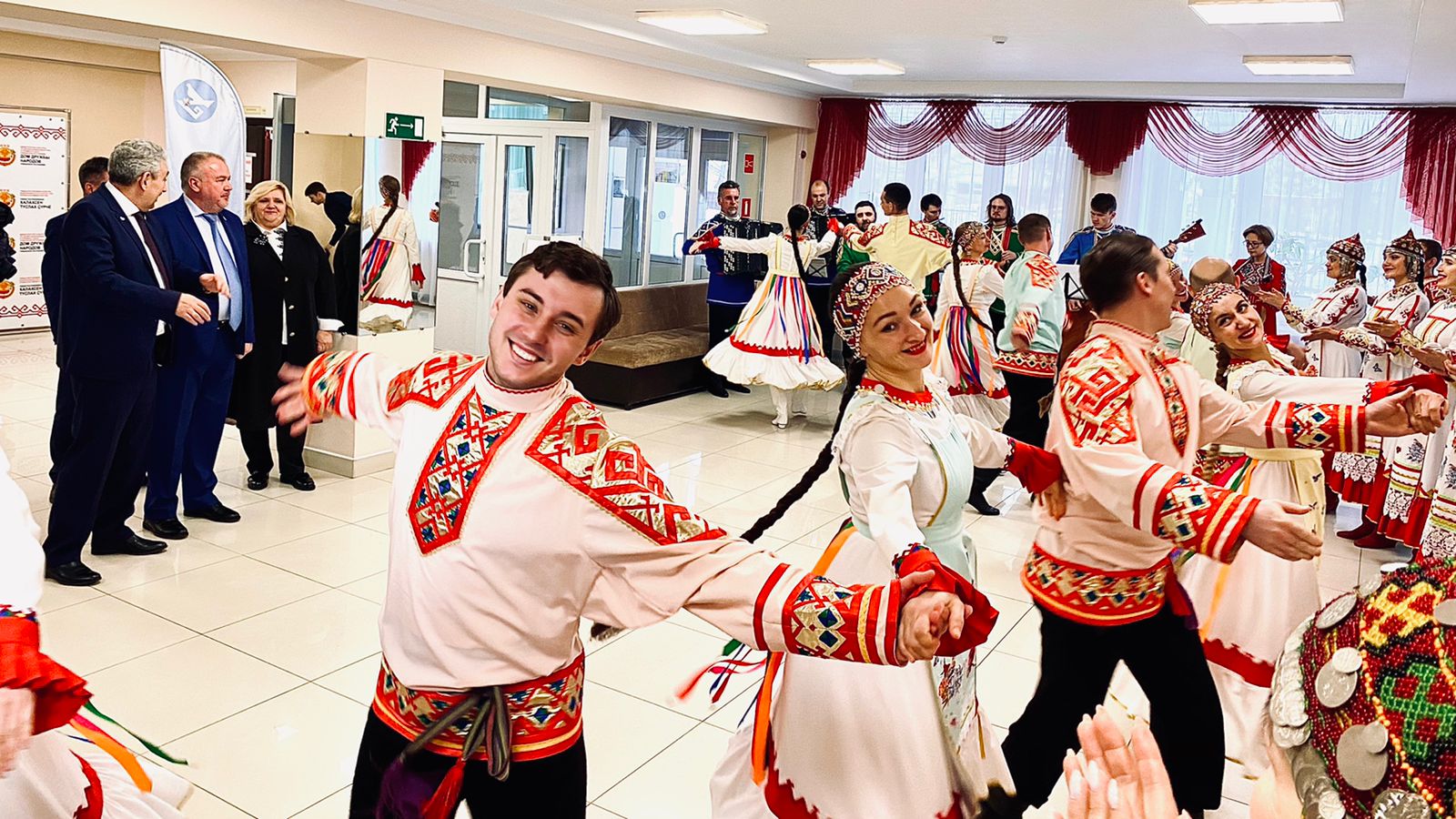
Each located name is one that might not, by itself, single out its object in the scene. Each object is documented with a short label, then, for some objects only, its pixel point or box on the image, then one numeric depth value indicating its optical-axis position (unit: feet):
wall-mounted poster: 33.60
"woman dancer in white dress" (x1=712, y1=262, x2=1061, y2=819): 7.88
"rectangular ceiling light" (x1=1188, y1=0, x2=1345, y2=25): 18.83
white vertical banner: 17.42
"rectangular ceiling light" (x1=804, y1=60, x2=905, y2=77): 30.73
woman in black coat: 18.24
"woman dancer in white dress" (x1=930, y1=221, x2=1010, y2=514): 21.81
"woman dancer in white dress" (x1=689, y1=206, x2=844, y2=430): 25.66
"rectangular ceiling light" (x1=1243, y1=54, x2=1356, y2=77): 25.46
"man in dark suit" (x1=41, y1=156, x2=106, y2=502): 14.87
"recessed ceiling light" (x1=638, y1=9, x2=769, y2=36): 23.25
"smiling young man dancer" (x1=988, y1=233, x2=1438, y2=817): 8.71
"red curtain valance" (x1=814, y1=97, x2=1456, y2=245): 31.32
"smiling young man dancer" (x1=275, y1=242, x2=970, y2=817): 5.96
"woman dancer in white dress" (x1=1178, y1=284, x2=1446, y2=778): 11.26
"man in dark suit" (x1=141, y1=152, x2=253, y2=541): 15.98
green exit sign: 21.08
